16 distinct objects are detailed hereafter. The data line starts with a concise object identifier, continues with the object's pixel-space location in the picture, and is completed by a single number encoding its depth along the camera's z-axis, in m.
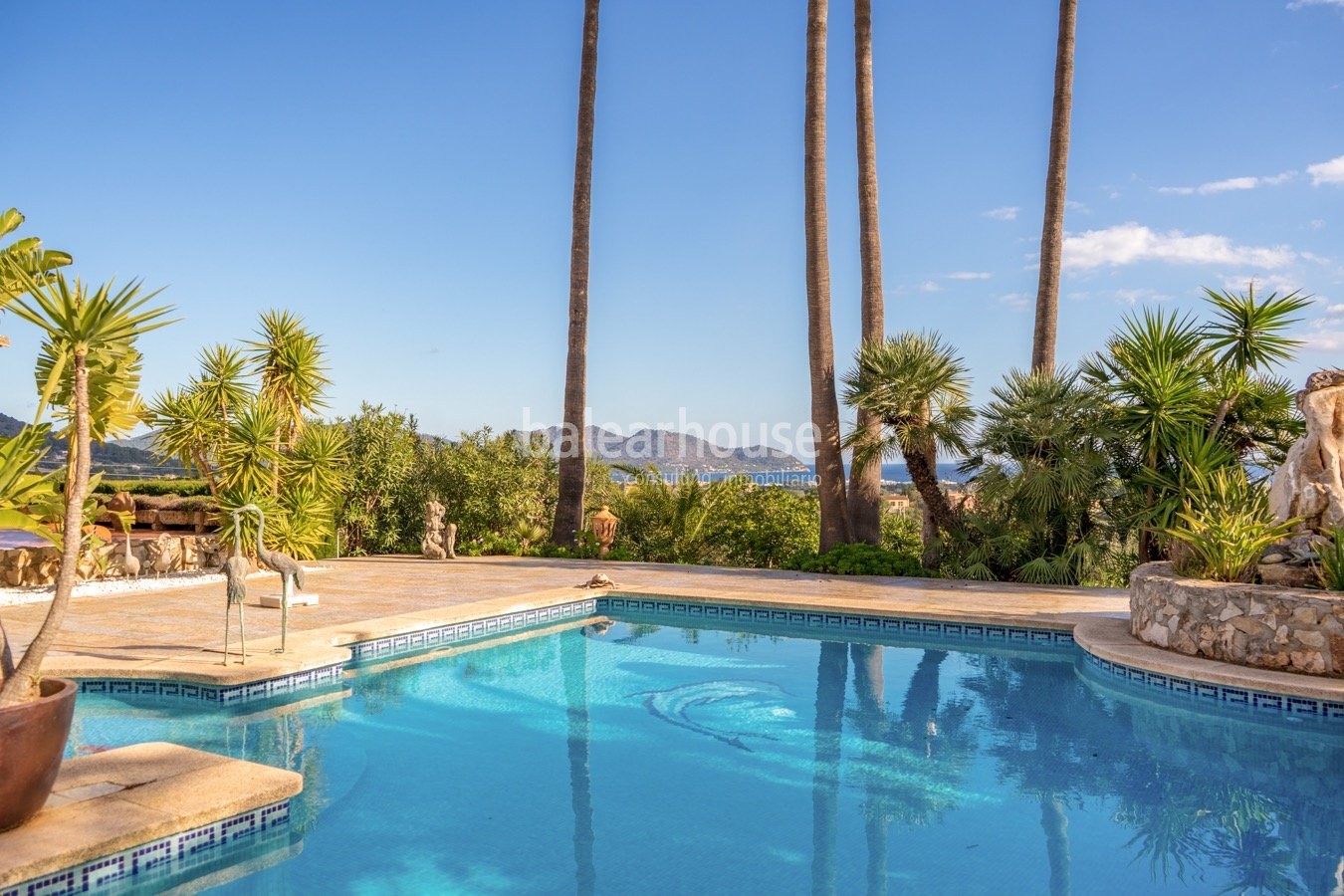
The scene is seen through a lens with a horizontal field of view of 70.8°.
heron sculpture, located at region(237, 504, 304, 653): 7.27
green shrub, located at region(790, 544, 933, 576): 12.41
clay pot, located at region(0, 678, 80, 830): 3.41
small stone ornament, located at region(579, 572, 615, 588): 11.00
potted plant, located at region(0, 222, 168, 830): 3.48
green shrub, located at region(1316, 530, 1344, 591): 6.84
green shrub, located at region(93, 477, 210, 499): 17.52
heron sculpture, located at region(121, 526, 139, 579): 10.78
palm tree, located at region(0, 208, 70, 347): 4.03
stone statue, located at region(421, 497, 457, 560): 14.23
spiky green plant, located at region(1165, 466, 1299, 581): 7.44
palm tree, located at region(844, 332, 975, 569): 11.70
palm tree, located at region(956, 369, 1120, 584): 11.09
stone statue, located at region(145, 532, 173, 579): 11.20
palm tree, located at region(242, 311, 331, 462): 11.91
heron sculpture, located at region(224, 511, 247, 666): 6.12
